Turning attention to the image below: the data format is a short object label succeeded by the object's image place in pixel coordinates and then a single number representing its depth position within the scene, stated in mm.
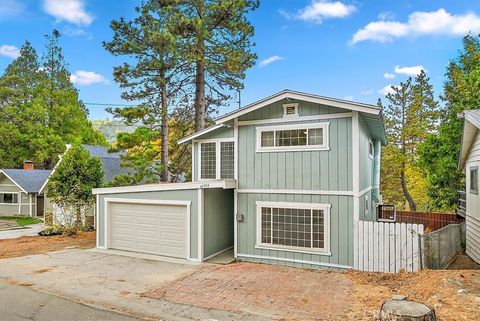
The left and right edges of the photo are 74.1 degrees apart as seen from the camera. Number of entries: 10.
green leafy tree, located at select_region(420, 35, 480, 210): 17234
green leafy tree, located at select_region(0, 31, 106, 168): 31547
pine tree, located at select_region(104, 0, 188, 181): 17062
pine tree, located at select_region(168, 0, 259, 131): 17406
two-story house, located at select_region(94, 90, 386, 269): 9398
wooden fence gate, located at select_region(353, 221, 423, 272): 8484
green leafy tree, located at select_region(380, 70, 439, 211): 26281
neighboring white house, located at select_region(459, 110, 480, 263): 10469
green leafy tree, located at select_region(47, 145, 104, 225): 17578
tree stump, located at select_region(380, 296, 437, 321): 4742
